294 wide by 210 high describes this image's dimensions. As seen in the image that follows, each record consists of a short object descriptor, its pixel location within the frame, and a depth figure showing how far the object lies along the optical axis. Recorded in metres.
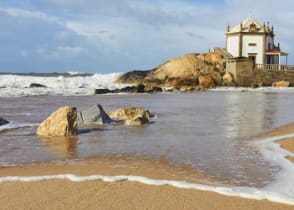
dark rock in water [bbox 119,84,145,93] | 43.41
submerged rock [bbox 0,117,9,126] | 13.57
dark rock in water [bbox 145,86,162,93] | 44.03
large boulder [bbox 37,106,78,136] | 11.02
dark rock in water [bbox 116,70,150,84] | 63.90
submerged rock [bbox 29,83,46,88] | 48.98
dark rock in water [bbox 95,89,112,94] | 41.28
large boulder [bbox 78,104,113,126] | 13.59
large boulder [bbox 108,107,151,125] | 14.44
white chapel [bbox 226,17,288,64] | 58.72
